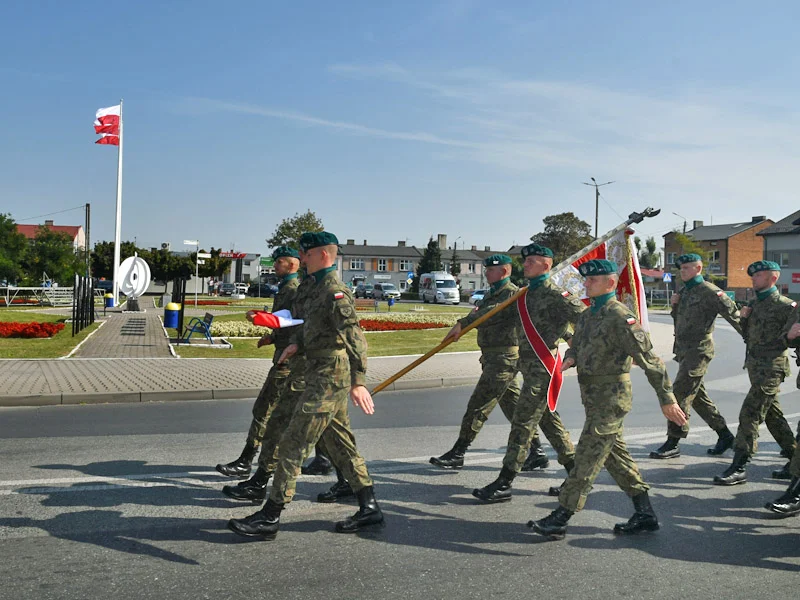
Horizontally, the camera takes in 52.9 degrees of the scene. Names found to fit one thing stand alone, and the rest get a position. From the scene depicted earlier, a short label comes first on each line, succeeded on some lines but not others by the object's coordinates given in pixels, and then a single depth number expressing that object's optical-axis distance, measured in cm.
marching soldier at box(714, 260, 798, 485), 666
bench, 1895
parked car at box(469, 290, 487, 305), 6931
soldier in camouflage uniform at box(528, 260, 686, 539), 496
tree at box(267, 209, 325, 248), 7325
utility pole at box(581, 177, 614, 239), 5074
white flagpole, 3402
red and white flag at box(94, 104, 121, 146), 3488
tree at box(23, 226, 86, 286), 5481
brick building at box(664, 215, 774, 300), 8606
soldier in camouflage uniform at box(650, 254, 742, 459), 745
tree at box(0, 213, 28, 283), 5212
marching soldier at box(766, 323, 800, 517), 555
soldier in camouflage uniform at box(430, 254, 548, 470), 666
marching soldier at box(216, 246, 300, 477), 639
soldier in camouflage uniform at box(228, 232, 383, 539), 479
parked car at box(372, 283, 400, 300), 7206
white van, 6731
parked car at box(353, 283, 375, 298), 7812
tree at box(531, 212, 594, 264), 7800
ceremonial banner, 691
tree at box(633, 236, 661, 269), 9662
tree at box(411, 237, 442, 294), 10350
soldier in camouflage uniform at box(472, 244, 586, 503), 580
